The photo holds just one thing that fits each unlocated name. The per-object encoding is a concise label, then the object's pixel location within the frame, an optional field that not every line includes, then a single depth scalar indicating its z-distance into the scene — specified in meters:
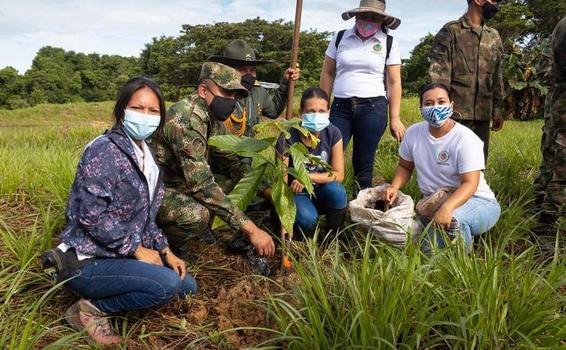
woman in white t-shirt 2.76
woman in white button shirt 3.41
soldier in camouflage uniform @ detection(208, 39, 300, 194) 3.23
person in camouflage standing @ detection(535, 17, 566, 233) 3.14
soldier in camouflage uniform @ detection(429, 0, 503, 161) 3.57
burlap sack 2.73
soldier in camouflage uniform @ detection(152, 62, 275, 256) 2.61
